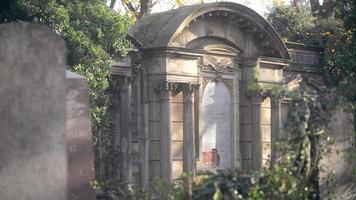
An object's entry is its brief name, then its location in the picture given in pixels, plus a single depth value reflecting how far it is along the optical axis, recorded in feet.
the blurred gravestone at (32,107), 22.52
